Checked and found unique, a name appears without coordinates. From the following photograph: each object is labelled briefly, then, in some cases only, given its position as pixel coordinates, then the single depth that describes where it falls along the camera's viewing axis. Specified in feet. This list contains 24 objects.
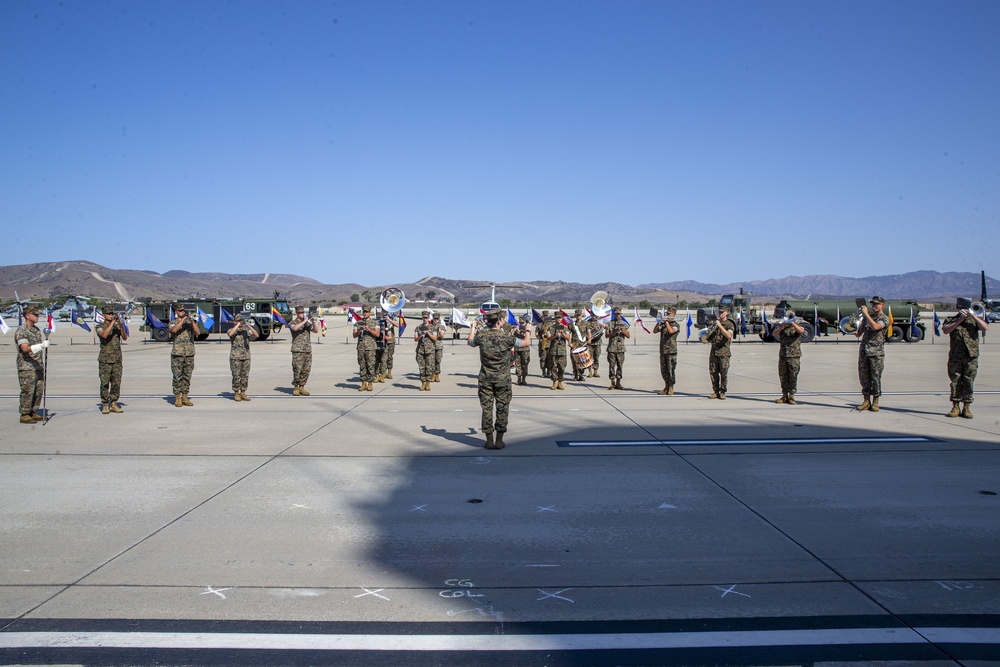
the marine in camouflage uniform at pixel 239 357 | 45.24
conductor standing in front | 29.89
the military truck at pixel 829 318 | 110.50
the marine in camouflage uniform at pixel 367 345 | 50.93
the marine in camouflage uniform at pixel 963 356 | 37.11
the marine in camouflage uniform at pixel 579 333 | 53.31
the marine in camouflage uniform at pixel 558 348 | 51.42
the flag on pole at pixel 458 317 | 84.31
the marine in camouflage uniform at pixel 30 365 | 35.83
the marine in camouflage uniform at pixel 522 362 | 53.27
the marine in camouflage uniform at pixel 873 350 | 39.27
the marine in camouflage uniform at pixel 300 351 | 48.08
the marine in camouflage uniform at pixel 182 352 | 42.09
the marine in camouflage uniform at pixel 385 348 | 52.65
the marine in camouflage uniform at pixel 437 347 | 53.47
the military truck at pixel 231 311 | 115.14
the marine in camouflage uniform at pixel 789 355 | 42.70
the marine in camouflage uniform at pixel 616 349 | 52.13
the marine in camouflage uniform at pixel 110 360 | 39.63
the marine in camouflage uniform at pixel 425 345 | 52.16
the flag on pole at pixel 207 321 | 91.04
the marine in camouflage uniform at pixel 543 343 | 56.18
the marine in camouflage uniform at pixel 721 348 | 44.37
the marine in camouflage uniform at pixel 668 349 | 46.91
